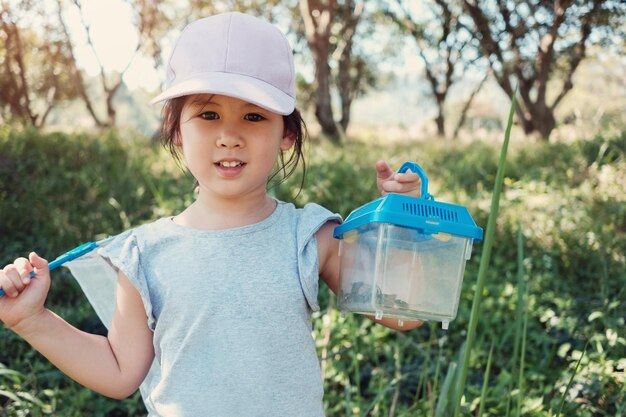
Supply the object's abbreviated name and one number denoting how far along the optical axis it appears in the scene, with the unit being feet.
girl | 3.88
